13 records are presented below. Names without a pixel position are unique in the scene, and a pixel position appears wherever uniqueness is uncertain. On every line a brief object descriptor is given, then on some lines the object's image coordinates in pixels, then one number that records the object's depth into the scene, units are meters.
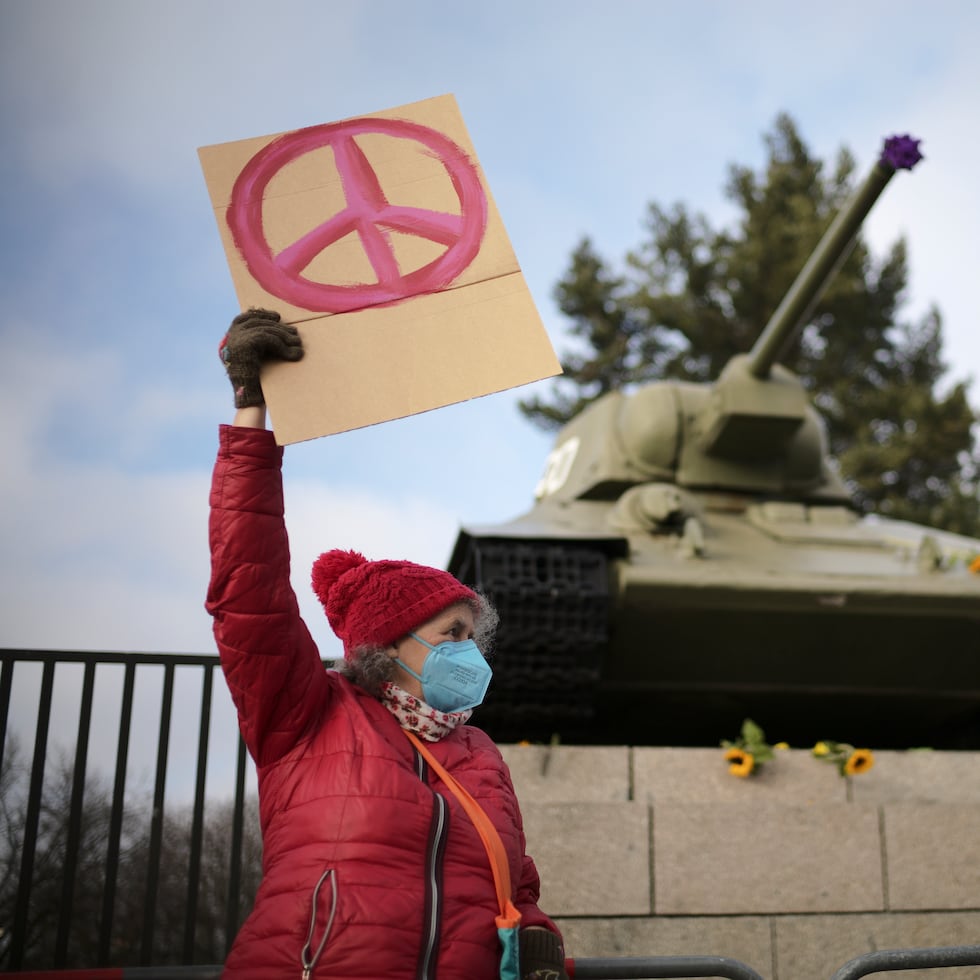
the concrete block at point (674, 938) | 4.59
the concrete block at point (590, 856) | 4.66
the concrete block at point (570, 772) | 5.14
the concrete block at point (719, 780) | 5.26
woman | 1.97
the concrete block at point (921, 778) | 5.43
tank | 6.41
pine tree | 23.70
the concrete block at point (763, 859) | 4.81
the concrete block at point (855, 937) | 4.74
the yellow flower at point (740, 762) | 5.25
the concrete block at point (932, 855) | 4.98
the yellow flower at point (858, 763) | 5.37
